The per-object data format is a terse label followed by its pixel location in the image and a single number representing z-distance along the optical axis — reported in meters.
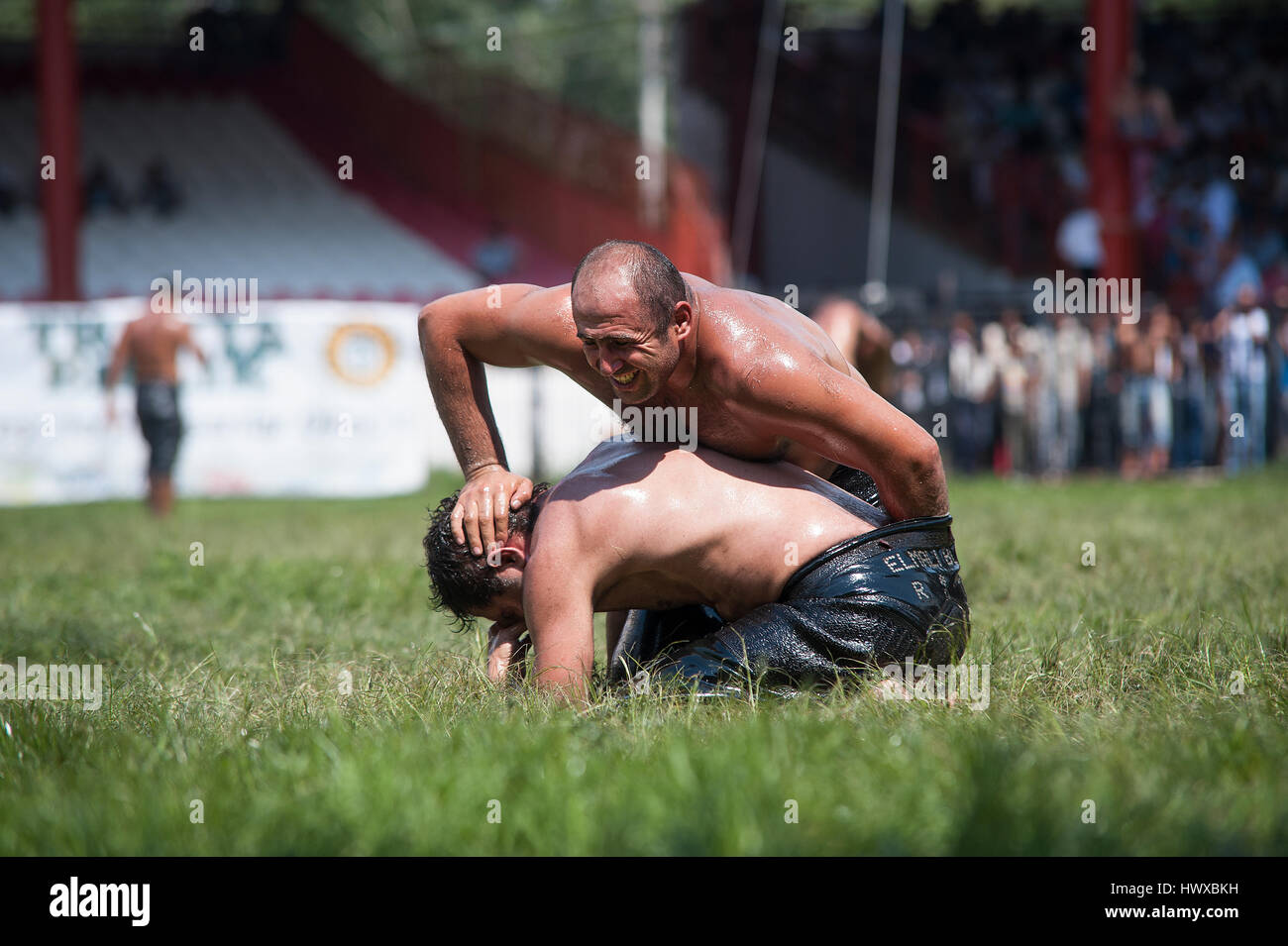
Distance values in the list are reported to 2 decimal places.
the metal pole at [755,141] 16.44
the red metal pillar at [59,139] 15.36
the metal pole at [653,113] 16.16
